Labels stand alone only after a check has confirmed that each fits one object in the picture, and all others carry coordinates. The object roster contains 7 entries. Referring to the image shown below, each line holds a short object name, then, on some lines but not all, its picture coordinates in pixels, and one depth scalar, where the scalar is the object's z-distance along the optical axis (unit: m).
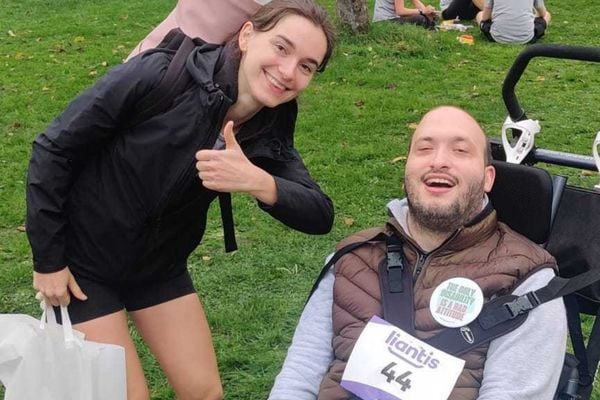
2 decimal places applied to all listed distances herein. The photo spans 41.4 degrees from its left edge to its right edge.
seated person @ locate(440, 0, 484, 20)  10.50
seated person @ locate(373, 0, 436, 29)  9.78
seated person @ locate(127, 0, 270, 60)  2.65
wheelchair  2.49
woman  2.29
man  2.29
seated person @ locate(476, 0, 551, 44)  9.17
